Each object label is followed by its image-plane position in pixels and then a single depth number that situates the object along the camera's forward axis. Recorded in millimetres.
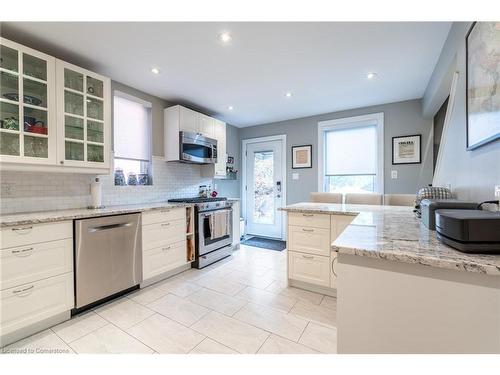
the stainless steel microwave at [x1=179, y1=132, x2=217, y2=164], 3170
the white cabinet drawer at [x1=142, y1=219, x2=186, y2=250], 2454
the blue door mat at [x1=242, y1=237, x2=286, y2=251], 4059
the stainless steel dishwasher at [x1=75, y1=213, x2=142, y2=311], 1907
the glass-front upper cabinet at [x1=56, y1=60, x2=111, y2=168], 2047
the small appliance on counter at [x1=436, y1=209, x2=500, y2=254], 759
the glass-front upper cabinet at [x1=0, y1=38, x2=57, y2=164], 1750
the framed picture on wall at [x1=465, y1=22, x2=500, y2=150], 1071
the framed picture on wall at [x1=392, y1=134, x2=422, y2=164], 3359
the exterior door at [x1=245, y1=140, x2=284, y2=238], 4641
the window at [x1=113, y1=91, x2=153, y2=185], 2814
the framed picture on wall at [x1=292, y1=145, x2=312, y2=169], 4254
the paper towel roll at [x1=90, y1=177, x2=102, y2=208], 2352
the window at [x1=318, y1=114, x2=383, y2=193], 3674
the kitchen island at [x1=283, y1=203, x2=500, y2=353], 714
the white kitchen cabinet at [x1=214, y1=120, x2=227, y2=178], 3902
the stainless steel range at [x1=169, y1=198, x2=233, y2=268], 3025
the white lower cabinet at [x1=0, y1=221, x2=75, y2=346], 1545
